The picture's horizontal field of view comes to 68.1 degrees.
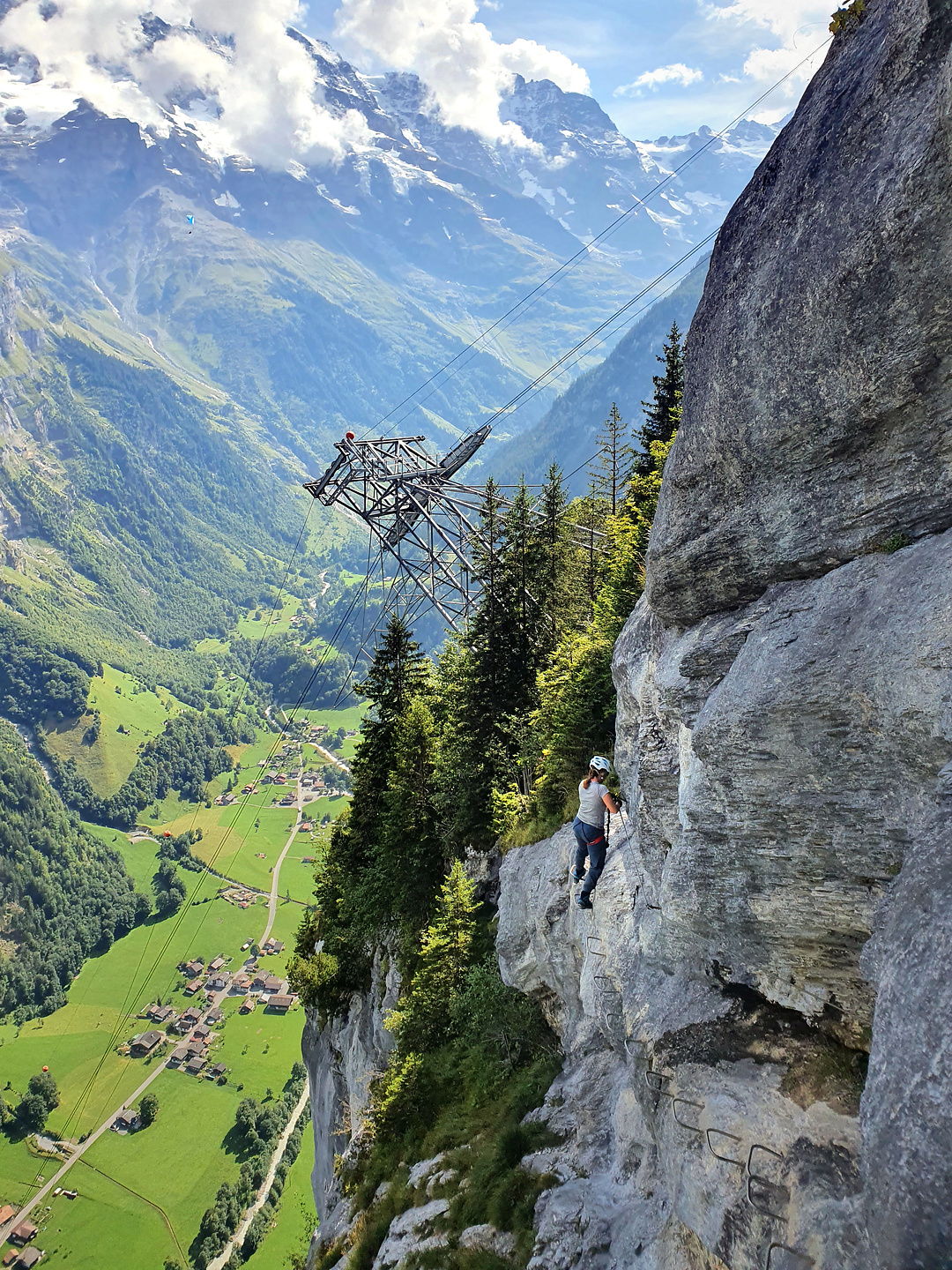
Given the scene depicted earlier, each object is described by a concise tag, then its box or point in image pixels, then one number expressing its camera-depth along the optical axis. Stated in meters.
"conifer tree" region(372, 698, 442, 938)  30.61
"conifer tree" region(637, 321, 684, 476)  36.09
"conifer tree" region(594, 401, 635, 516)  40.59
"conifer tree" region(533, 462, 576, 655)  31.39
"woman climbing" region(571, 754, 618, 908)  15.05
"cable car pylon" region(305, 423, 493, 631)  31.38
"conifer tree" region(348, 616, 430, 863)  34.12
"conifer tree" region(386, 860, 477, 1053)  23.70
